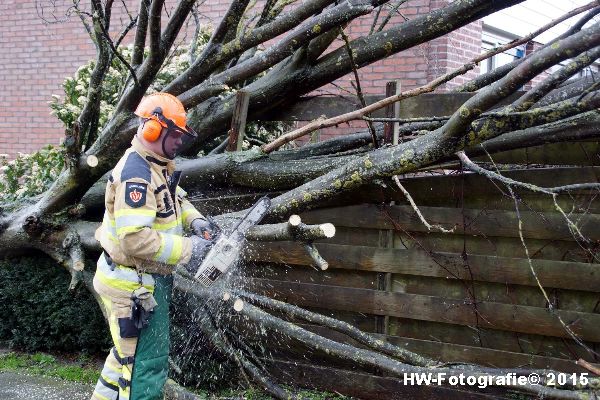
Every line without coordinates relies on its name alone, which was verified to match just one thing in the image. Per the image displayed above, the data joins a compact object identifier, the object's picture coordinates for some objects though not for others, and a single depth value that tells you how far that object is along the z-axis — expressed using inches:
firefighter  134.3
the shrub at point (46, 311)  228.2
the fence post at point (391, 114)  180.4
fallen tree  130.2
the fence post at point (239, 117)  201.2
